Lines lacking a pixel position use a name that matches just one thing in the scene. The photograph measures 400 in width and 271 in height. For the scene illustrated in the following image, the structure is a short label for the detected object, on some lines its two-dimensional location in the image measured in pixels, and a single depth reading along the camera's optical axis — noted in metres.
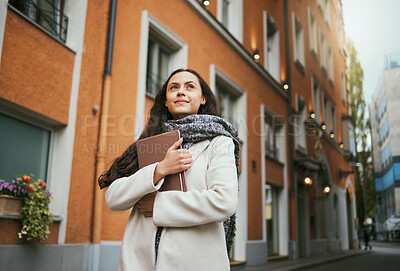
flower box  4.85
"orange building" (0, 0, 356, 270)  5.66
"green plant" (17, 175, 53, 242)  5.07
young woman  1.59
